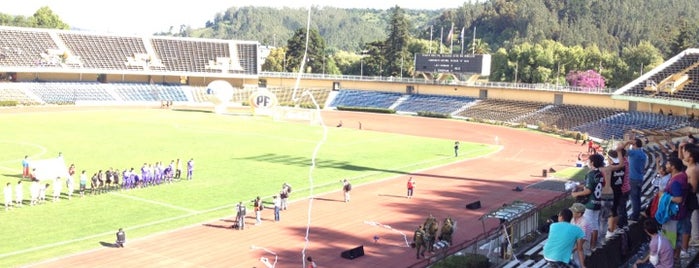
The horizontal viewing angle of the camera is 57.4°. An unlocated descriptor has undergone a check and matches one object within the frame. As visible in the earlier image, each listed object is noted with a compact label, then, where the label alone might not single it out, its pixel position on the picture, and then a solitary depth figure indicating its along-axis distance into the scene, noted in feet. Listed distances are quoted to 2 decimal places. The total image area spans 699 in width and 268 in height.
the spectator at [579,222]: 36.45
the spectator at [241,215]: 82.84
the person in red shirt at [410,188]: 107.04
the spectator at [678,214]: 37.22
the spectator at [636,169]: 49.85
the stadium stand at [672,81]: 202.08
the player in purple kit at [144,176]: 107.96
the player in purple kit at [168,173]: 113.50
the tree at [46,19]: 434.30
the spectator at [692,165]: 38.06
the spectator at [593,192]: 41.48
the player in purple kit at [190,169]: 116.47
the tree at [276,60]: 397.62
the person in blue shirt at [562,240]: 34.17
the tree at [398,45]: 357.61
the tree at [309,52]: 374.63
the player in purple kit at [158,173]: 111.04
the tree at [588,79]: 319.68
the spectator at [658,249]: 33.91
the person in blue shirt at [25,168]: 111.95
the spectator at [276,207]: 87.61
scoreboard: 267.76
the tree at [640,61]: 321.73
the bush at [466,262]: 59.11
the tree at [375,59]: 375.25
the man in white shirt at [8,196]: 87.40
